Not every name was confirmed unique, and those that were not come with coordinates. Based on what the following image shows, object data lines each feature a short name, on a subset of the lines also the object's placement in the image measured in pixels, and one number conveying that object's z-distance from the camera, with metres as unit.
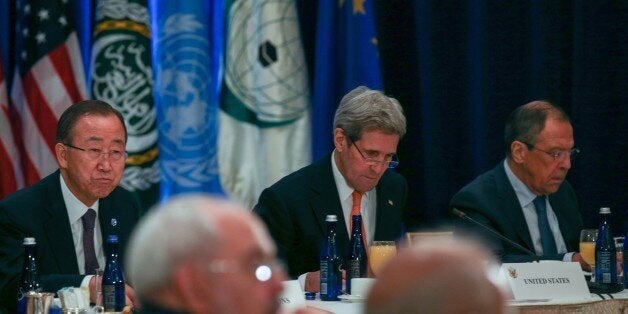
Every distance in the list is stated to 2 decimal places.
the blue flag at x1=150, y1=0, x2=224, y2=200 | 11.84
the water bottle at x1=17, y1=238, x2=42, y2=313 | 7.25
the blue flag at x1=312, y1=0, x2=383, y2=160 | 12.19
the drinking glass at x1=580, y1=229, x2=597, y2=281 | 9.29
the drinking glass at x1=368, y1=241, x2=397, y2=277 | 8.16
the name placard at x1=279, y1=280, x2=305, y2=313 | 7.02
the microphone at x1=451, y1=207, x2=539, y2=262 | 9.28
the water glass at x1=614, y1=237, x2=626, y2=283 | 9.28
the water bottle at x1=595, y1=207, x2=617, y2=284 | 9.01
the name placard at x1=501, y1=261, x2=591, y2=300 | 8.12
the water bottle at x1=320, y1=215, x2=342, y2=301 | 8.04
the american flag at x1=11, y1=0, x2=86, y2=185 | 11.33
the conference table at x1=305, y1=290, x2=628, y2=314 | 7.50
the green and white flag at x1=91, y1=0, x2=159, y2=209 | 11.44
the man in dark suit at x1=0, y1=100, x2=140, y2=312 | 8.40
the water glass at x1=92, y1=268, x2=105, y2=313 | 7.21
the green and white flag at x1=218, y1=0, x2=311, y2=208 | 12.08
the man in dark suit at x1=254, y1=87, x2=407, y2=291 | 9.34
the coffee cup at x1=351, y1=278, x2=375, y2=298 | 7.93
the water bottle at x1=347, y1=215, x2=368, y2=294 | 8.53
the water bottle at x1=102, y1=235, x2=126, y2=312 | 7.10
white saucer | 7.82
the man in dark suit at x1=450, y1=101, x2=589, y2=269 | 10.29
